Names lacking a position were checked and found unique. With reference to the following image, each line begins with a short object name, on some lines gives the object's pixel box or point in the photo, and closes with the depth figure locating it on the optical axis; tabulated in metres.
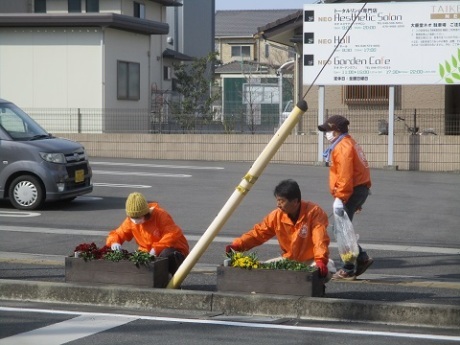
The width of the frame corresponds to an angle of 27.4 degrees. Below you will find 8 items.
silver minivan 16.25
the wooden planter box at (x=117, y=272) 9.13
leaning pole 8.65
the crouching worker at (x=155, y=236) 9.59
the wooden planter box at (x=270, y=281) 8.62
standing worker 10.05
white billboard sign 23.77
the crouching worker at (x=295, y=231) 8.89
